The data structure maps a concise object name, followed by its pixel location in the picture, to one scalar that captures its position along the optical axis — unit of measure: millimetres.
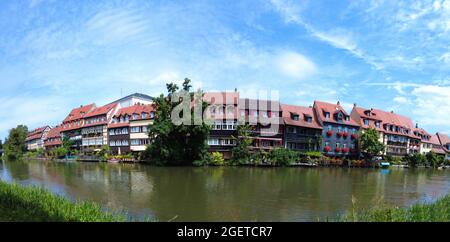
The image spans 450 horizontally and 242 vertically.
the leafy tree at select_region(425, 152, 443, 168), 67562
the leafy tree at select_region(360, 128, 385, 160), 58156
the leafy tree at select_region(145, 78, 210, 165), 46625
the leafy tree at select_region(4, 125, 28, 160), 80750
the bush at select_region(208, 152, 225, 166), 49438
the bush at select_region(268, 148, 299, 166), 50916
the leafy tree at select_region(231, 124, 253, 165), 50094
